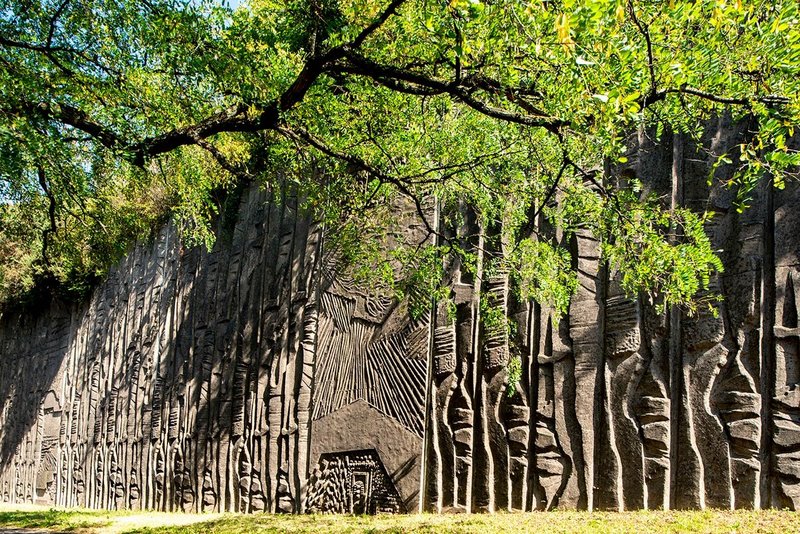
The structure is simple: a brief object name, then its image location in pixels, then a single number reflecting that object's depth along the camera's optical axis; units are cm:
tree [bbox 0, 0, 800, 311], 388
